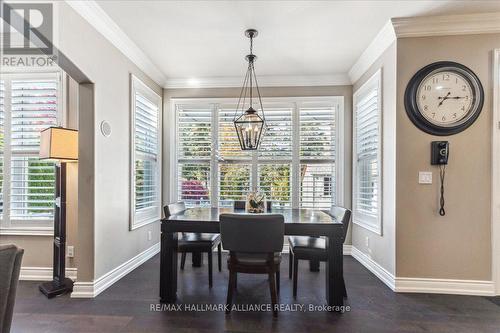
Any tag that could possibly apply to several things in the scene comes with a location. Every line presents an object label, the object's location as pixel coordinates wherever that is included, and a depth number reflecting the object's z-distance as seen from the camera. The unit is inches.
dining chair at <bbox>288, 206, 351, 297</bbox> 105.4
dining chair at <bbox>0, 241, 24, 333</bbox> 51.0
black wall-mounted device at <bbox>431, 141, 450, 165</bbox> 107.4
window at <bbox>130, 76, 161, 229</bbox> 139.5
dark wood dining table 95.6
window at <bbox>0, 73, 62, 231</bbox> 122.4
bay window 169.2
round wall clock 108.8
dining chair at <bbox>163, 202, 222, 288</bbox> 115.1
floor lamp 104.9
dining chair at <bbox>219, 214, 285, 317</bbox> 88.0
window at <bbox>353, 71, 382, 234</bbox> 131.0
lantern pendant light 103.7
